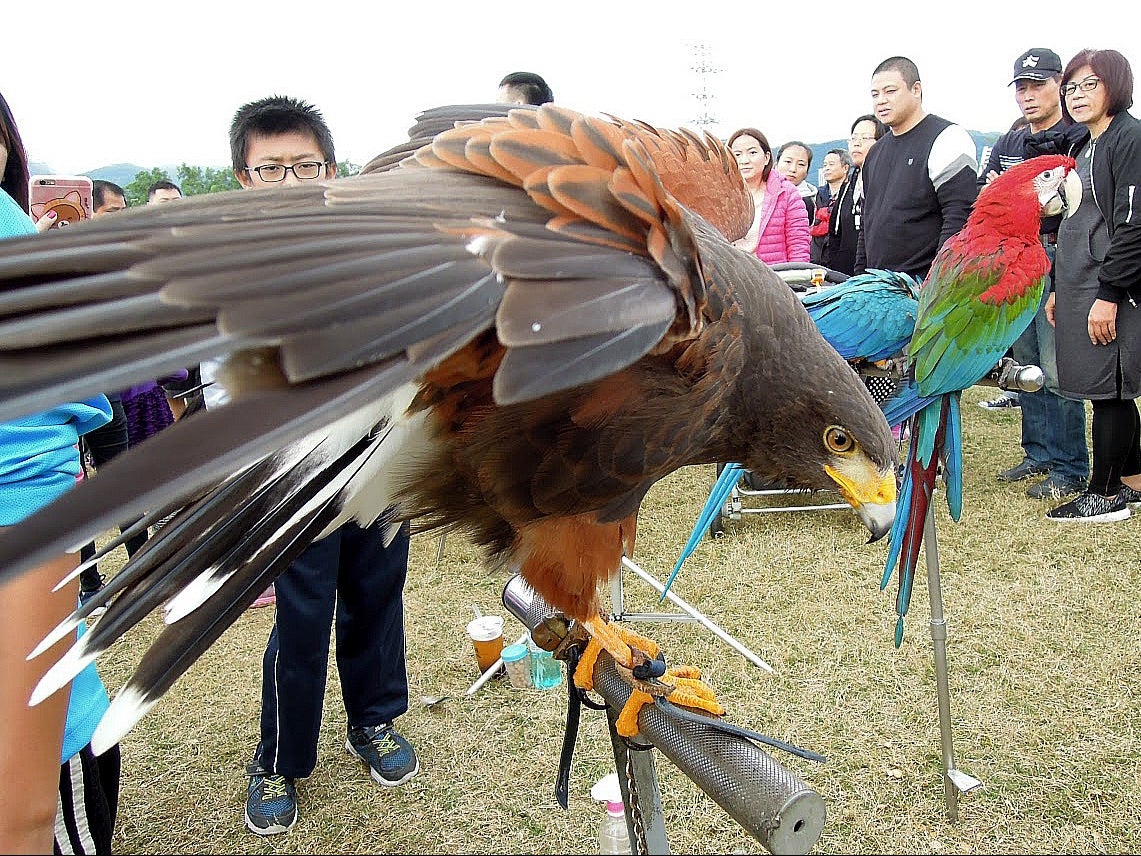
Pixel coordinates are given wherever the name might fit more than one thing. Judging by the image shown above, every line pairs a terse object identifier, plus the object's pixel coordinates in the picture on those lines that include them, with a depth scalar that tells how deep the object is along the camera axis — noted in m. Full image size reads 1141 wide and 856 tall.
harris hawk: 0.73
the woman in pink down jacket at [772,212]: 5.02
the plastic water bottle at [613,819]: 1.52
